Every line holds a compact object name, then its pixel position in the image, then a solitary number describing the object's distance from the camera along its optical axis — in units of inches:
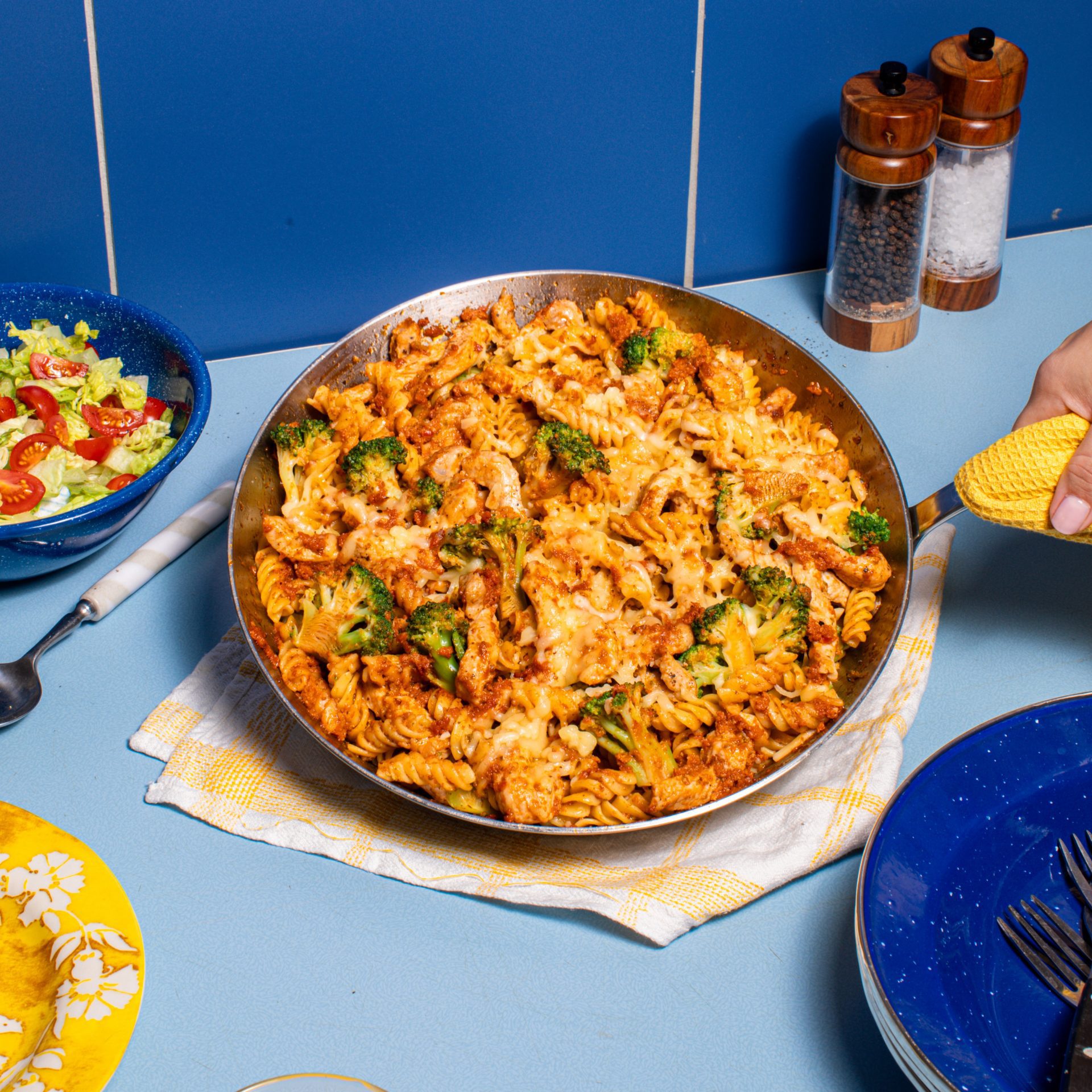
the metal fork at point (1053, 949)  47.3
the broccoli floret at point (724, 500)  52.8
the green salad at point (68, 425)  54.7
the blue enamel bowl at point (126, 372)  53.1
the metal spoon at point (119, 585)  53.1
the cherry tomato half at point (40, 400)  55.6
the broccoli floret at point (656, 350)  55.5
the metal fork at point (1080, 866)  48.0
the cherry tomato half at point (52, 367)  56.1
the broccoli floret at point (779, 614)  51.4
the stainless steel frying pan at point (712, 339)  50.3
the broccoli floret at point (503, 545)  51.7
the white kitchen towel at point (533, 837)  50.0
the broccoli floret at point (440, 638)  50.9
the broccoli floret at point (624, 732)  49.8
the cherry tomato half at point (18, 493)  54.1
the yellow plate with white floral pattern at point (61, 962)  47.5
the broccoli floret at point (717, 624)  50.9
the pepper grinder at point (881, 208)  57.2
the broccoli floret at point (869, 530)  52.3
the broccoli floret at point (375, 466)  53.5
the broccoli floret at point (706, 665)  50.7
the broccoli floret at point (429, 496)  53.3
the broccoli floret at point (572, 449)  53.1
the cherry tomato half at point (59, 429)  55.5
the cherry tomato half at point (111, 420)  55.5
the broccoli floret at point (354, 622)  51.3
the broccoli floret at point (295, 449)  53.6
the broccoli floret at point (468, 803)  49.6
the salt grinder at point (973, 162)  58.6
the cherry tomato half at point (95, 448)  55.2
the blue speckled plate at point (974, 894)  46.3
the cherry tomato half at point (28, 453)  54.9
